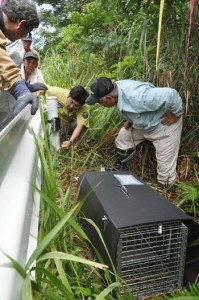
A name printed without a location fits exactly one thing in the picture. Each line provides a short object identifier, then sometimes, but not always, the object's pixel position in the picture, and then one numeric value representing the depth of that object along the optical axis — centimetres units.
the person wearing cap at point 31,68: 336
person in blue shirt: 235
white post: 205
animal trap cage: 127
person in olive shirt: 301
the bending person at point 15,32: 151
